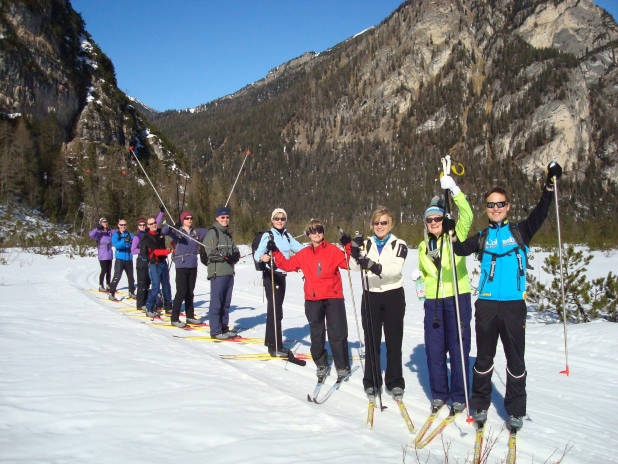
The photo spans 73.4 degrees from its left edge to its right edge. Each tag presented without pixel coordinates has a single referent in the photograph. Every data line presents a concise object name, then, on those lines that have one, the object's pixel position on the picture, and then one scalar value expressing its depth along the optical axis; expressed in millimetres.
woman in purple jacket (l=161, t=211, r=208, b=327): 8188
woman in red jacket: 4980
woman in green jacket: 4199
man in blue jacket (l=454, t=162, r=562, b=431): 3789
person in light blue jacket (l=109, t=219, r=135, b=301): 10992
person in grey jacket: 7141
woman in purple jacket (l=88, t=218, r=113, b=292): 12034
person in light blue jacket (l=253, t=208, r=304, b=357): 6086
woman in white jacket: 4484
